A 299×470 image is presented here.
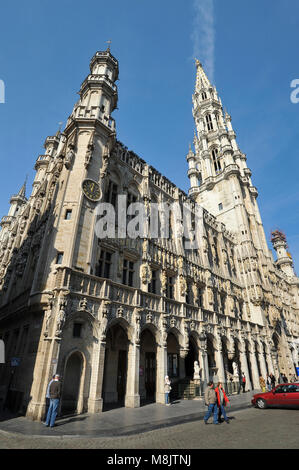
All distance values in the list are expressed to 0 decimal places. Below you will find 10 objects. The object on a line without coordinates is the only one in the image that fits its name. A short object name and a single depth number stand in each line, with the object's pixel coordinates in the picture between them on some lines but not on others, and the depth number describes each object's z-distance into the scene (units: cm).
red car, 1401
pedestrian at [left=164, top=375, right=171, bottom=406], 1602
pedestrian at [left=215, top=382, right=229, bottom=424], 1005
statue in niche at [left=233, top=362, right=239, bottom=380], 2379
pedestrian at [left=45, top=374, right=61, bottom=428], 976
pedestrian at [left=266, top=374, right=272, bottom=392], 2544
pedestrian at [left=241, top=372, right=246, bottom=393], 2406
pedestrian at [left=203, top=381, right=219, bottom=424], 996
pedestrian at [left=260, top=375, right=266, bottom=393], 2341
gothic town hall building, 1366
